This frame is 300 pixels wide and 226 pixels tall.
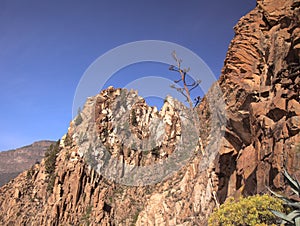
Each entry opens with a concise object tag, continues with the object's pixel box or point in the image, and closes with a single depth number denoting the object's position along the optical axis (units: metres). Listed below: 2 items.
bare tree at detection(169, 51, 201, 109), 17.27
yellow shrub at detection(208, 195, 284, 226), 9.46
